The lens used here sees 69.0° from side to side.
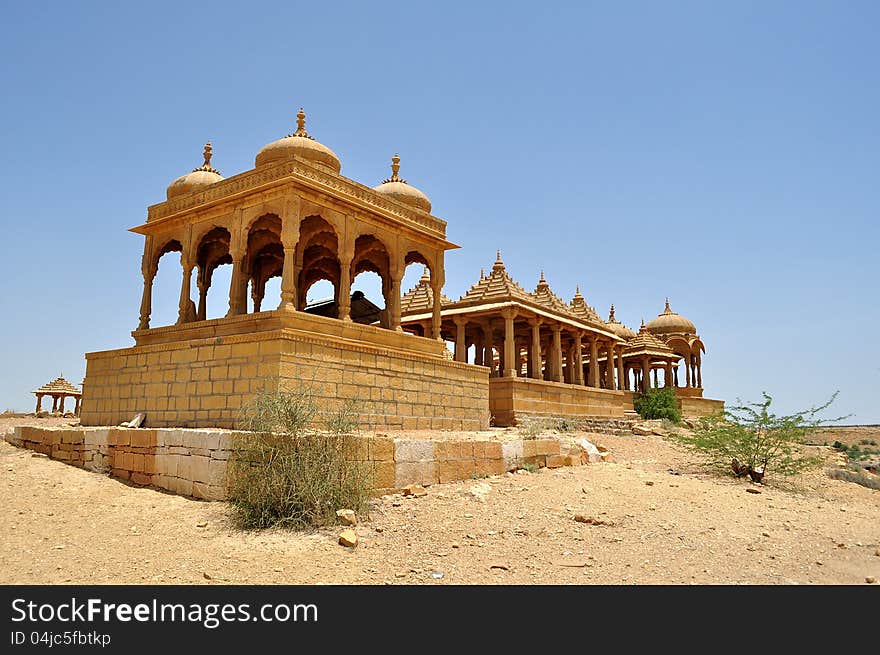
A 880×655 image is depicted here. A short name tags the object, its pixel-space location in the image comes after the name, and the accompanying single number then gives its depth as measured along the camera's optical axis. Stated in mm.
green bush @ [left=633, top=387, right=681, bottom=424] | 27391
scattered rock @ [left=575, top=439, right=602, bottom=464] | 12211
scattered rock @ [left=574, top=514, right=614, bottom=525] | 7539
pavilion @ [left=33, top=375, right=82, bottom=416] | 34844
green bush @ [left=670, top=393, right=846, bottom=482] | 11266
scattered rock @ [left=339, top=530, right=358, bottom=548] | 6441
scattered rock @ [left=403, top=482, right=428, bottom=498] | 8445
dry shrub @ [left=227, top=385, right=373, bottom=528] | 6984
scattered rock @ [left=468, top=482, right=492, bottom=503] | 8544
